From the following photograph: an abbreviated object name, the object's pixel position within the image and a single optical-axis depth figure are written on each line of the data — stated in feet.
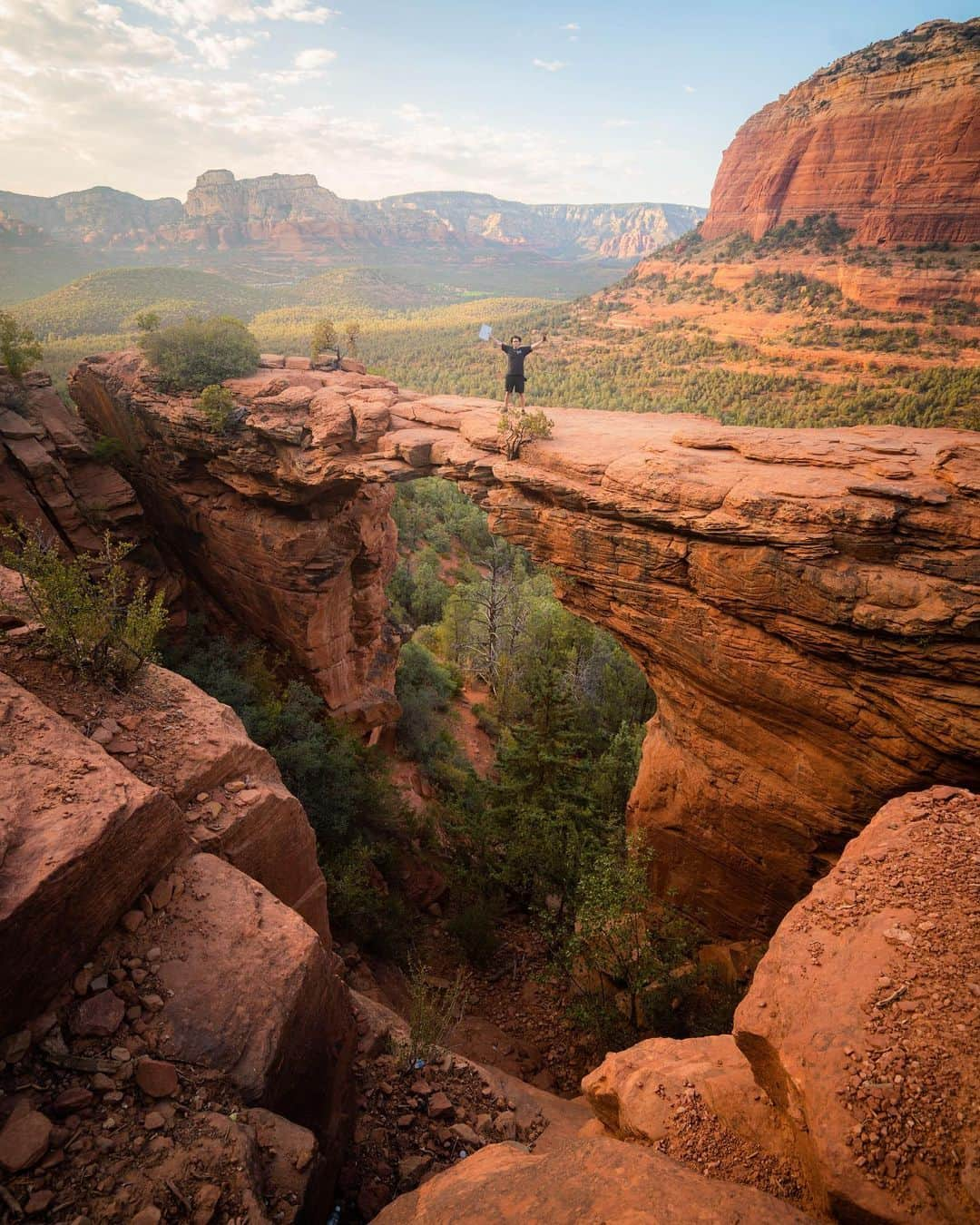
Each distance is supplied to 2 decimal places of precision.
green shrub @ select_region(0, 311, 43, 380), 53.57
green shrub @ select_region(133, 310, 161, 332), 65.24
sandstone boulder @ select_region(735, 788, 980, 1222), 14.24
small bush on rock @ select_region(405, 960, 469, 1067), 24.64
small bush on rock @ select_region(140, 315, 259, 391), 60.90
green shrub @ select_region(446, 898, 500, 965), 44.21
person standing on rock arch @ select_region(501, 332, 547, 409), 44.80
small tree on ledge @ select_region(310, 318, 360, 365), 70.08
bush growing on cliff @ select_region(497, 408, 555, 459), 42.37
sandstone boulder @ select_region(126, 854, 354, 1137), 17.22
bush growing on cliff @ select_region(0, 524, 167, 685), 24.89
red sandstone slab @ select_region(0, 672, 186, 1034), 15.57
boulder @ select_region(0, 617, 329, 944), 23.49
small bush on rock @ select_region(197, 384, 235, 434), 55.01
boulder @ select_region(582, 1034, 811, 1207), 17.63
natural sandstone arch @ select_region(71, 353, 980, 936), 27.73
